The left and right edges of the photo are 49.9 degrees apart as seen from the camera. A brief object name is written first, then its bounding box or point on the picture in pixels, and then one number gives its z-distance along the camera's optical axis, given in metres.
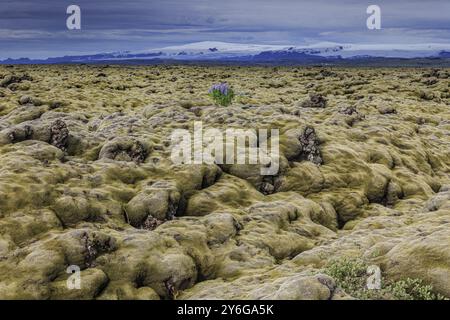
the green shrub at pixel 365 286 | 7.51
